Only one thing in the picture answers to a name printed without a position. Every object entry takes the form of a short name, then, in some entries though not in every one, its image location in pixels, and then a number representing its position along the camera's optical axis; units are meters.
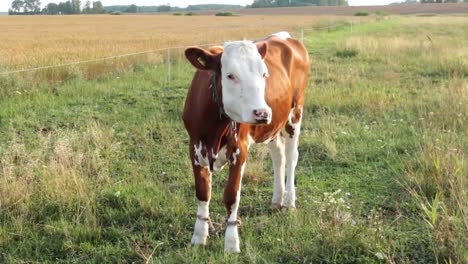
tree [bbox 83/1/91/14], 118.28
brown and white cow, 3.41
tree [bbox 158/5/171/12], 138.74
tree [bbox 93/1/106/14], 120.62
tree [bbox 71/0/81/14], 114.44
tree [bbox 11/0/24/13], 118.03
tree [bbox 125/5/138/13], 135.70
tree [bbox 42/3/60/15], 115.53
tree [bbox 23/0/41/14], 120.12
